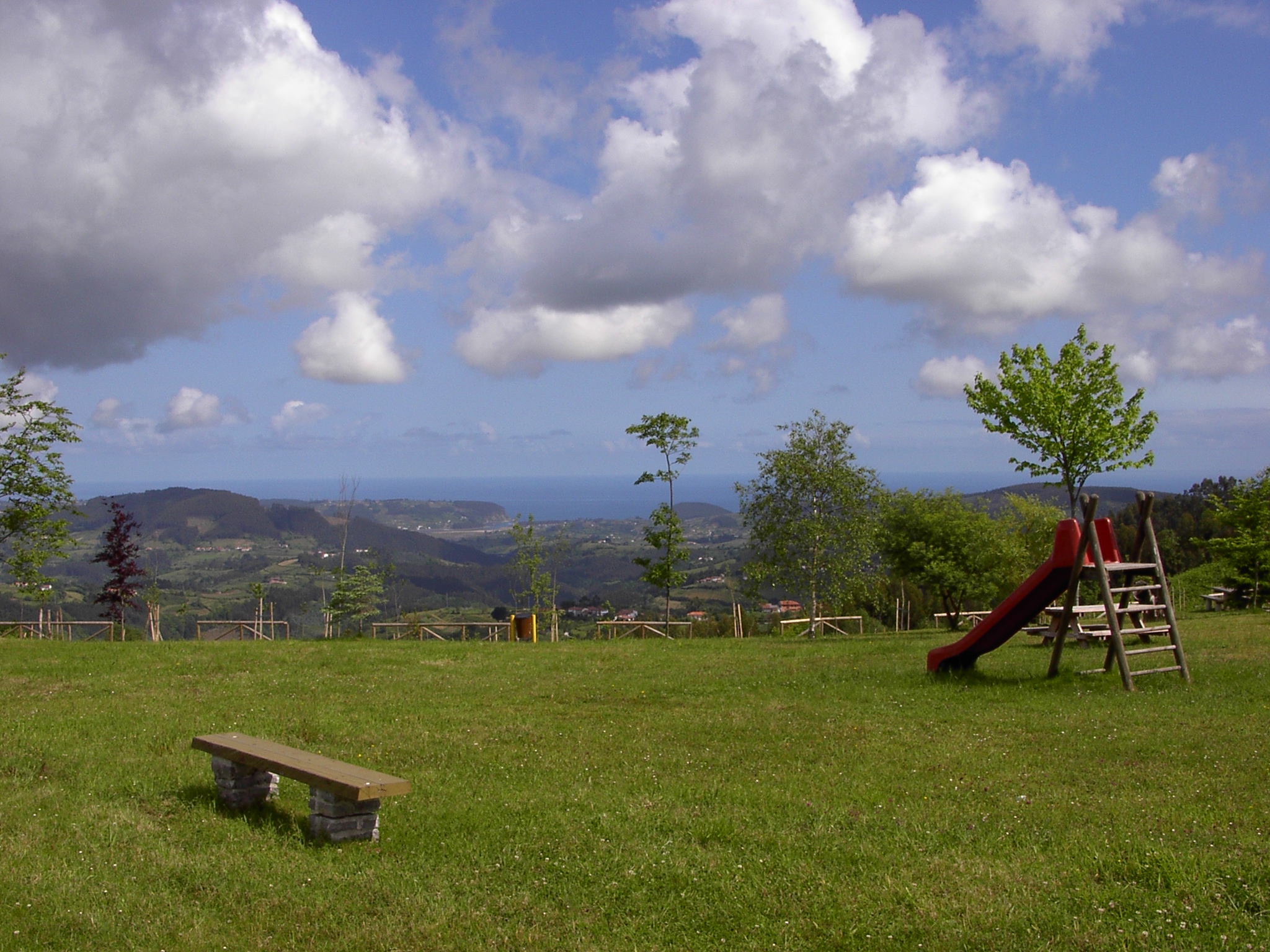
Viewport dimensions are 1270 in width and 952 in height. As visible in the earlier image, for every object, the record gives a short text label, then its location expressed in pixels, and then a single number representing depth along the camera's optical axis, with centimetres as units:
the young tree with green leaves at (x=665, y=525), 3384
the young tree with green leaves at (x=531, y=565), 4072
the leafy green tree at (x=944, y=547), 3200
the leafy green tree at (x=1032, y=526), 4666
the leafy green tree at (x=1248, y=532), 3616
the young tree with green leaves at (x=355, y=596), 4166
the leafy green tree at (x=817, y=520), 3030
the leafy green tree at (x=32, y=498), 2709
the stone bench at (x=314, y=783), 679
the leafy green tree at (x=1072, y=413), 2384
